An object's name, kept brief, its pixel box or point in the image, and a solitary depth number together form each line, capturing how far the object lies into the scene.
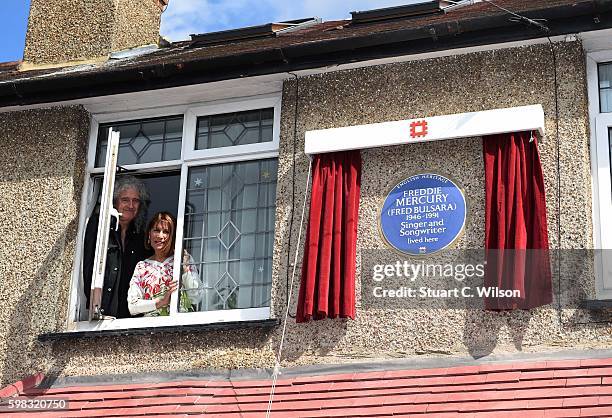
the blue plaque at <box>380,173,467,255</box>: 9.39
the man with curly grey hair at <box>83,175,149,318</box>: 10.59
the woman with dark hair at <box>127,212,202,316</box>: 10.30
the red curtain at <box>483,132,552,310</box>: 8.82
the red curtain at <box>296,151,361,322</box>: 9.38
